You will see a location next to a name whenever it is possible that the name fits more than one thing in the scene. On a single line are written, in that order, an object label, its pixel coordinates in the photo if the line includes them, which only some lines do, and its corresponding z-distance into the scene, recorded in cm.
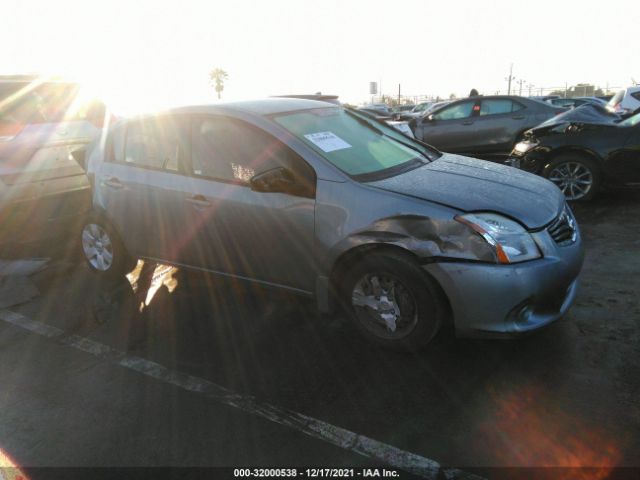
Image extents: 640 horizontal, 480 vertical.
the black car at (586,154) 583
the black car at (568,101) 2030
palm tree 7656
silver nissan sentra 267
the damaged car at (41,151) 508
